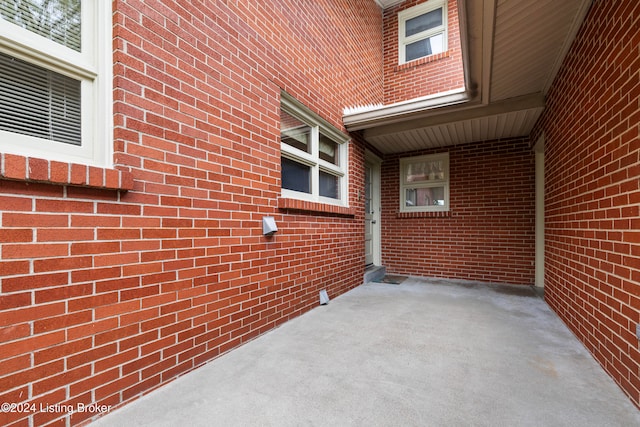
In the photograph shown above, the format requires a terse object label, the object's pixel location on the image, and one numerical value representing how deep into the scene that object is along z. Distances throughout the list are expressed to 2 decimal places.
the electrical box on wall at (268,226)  2.57
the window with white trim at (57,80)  1.29
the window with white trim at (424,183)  5.39
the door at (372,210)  5.50
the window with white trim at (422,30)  5.72
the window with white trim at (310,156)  3.08
